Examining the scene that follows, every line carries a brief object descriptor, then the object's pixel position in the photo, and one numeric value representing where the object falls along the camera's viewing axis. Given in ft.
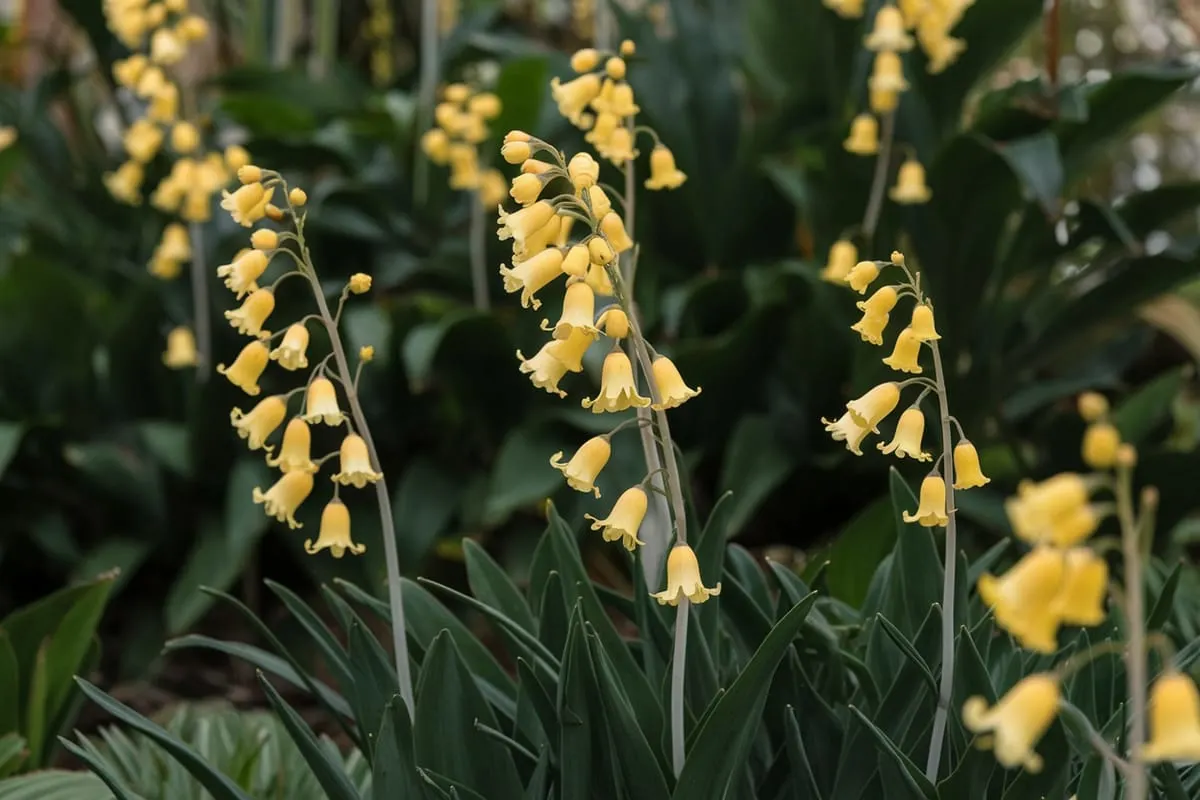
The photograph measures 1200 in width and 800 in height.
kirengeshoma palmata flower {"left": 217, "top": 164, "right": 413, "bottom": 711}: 5.03
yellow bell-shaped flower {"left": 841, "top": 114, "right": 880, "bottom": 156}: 7.94
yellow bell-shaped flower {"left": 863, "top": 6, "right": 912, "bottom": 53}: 7.44
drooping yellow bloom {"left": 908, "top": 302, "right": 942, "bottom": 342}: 4.87
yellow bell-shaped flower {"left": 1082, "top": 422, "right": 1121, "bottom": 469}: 4.20
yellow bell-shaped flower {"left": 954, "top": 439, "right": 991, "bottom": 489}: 4.90
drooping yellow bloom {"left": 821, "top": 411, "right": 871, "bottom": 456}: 4.96
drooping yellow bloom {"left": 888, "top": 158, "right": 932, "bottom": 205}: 7.64
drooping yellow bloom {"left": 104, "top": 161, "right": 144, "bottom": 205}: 9.37
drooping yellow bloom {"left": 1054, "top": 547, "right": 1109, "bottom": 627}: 4.22
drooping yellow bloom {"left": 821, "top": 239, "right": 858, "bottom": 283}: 7.33
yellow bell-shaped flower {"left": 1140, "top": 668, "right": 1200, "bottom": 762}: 4.17
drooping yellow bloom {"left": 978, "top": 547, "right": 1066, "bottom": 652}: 4.24
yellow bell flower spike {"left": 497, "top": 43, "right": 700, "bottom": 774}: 4.89
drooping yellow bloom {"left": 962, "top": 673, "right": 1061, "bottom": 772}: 4.23
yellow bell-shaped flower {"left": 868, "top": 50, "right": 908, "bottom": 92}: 7.54
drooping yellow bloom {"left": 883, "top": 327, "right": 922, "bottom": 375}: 4.98
